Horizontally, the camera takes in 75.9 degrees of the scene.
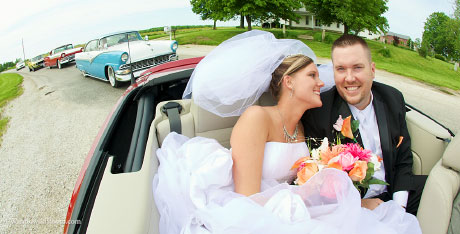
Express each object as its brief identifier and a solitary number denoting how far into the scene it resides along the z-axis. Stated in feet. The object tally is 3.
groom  6.77
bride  4.69
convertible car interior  4.85
